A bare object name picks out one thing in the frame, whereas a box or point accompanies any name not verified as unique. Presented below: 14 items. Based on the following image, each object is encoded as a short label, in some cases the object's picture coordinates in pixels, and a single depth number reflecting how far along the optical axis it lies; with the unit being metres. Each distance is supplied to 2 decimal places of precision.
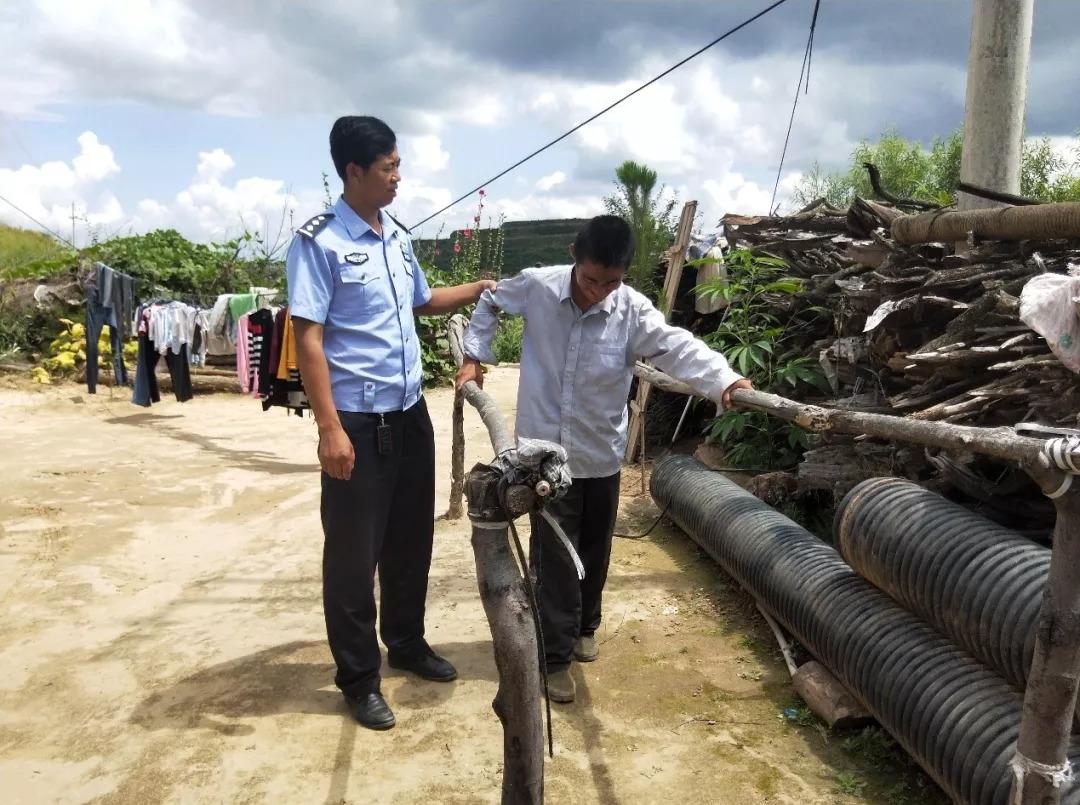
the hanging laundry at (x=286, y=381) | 5.07
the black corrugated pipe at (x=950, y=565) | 2.46
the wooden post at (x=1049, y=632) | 1.42
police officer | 2.77
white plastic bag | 2.94
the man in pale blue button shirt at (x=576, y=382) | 3.07
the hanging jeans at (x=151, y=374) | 9.39
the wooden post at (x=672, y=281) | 6.82
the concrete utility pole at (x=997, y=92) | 4.98
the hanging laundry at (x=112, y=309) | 9.45
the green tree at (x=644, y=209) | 12.29
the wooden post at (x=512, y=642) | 1.79
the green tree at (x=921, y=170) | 18.12
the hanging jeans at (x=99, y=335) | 9.59
